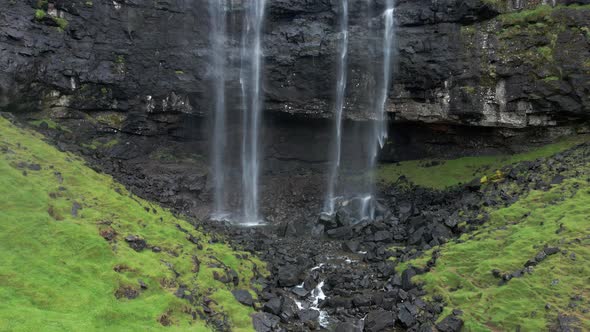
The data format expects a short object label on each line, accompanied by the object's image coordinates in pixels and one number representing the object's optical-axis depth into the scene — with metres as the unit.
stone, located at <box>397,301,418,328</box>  17.09
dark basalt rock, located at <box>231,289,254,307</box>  17.81
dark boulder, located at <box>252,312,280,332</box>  16.35
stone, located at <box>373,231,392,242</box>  28.53
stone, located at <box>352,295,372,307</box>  19.08
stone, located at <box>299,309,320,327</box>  17.52
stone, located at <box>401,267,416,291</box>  20.14
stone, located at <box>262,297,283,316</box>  17.86
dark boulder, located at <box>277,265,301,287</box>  21.19
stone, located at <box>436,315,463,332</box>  16.23
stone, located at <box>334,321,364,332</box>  16.44
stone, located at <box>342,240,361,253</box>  27.53
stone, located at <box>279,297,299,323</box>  17.69
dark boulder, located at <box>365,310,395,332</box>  16.98
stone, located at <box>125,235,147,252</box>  18.84
